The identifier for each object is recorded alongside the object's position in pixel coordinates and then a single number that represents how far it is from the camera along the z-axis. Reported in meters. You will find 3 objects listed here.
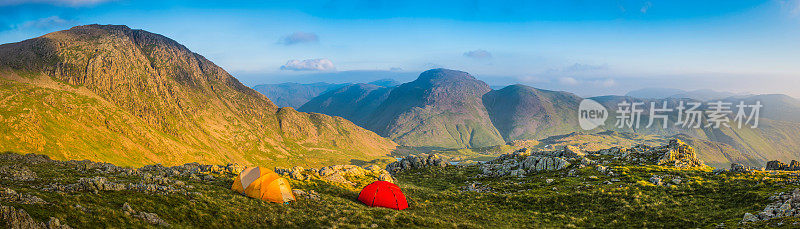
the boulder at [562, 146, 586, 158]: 79.85
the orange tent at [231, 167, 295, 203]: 35.31
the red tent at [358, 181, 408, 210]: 40.56
